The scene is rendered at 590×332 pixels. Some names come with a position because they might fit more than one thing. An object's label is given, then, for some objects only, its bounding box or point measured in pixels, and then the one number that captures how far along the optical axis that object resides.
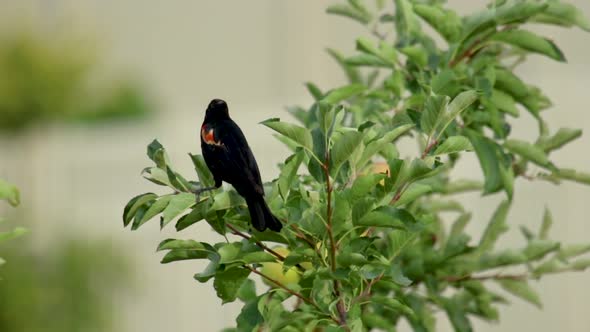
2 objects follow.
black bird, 10.03
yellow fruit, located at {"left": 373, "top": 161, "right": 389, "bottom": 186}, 10.74
